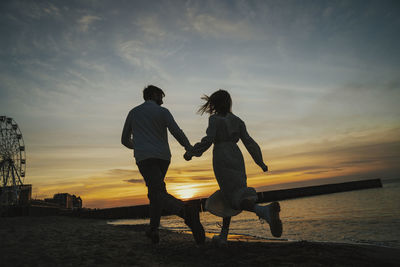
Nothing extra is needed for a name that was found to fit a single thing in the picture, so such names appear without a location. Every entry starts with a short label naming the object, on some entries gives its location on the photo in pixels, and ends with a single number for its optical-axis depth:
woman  3.60
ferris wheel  32.06
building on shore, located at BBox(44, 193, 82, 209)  71.43
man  3.43
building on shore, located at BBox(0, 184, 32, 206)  33.79
